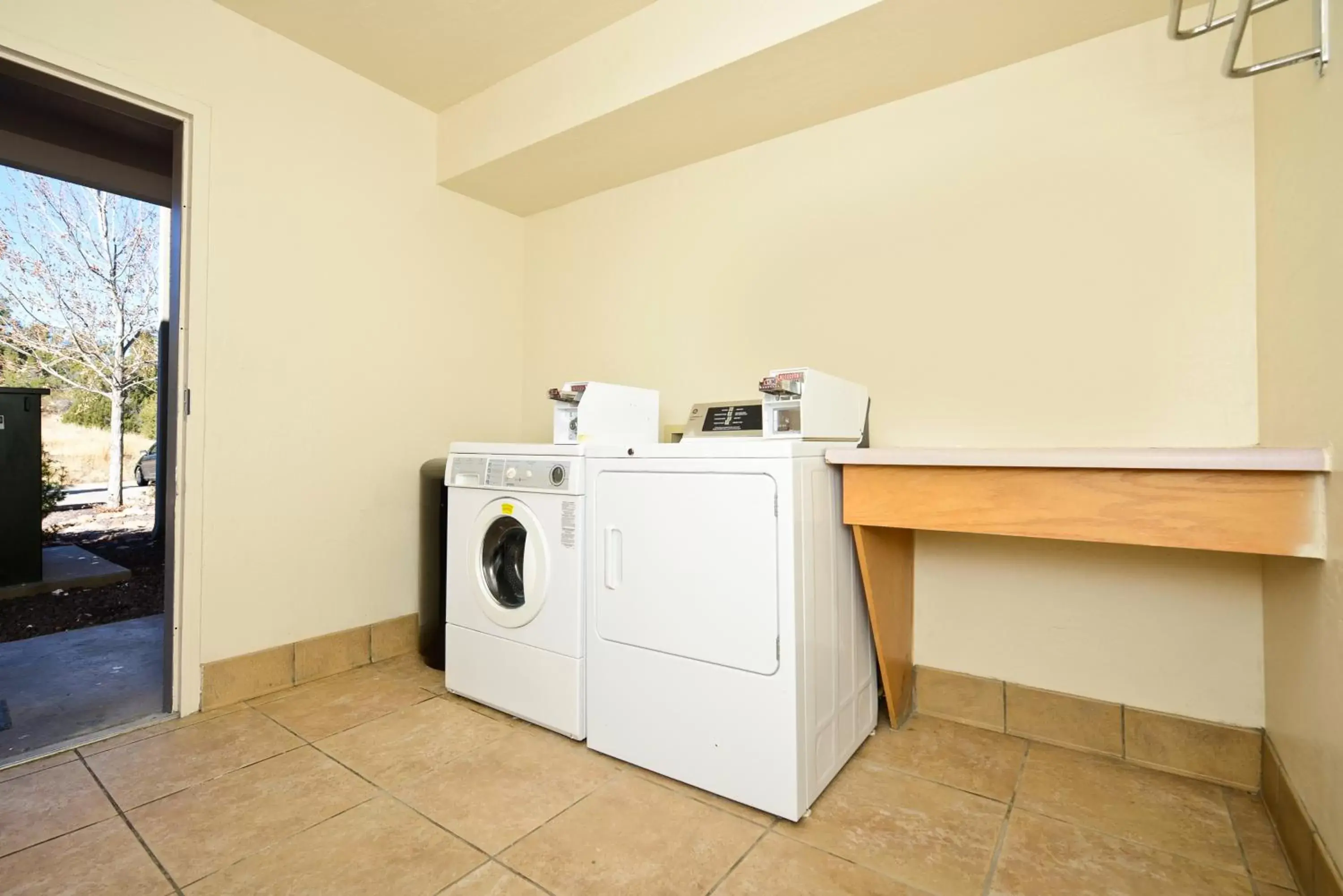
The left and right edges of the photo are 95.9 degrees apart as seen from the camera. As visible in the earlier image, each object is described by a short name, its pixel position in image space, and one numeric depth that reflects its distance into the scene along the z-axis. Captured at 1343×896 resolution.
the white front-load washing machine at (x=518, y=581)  1.93
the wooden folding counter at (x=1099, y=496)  1.20
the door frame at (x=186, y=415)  2.09
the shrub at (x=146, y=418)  4.36
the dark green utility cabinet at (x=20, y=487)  3.58
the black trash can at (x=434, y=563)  2.57
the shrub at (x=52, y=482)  3.95
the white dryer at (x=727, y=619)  1.51
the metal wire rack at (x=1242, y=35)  1.04
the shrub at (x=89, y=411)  4.03
